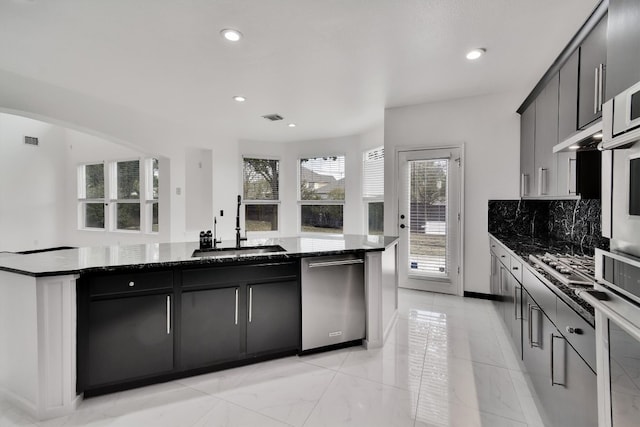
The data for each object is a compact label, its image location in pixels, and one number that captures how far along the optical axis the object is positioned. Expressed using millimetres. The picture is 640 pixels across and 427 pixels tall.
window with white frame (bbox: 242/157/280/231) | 6699
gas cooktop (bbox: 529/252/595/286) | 1371
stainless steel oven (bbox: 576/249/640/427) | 750
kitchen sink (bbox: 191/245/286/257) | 2518
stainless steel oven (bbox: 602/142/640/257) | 797
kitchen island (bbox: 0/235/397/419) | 1806
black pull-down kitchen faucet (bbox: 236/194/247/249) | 2807
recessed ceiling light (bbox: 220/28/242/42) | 2482
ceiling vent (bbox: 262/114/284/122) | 4879
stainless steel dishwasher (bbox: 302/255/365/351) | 2520
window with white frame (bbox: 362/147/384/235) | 5715
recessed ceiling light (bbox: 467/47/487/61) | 2797
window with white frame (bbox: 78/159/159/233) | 6469
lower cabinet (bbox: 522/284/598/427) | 1181
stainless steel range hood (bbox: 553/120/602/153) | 1331
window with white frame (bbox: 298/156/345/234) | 6379
